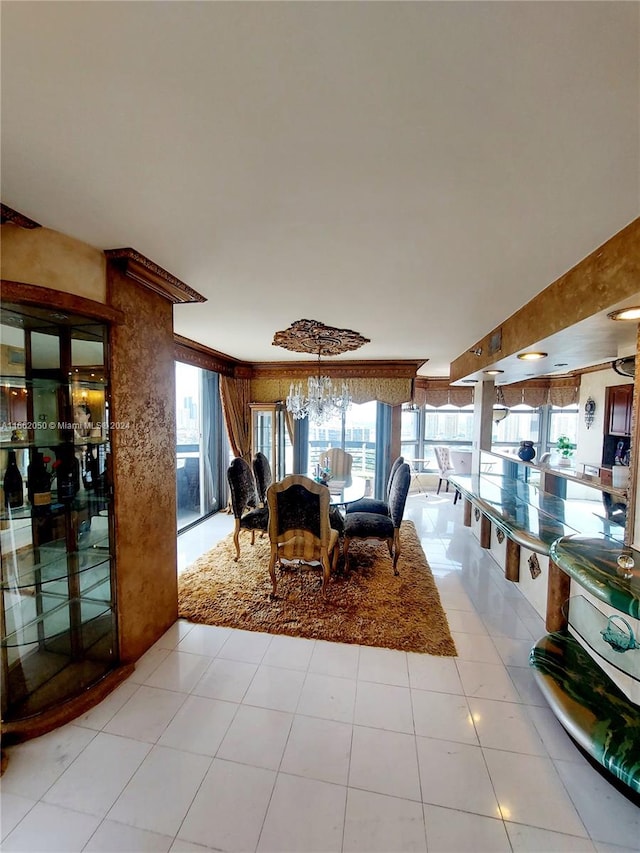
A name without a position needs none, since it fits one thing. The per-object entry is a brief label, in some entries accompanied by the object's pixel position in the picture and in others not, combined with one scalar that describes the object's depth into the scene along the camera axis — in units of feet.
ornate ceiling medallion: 10.96
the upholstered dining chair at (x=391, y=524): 11.00
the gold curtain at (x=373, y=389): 18.12
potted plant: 20.74
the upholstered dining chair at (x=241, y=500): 12.05
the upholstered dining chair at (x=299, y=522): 9.05
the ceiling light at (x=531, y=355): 8.74
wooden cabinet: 15.85
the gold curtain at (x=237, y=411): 17.70
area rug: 8.11
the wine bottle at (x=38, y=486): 5.91
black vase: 12.37
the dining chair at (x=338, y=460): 16.88
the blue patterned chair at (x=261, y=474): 14.56
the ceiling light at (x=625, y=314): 5.29
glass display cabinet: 5.62
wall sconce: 18.75
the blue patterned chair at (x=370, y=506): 13.57
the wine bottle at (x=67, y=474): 6.28
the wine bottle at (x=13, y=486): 5.64
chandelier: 11.26
